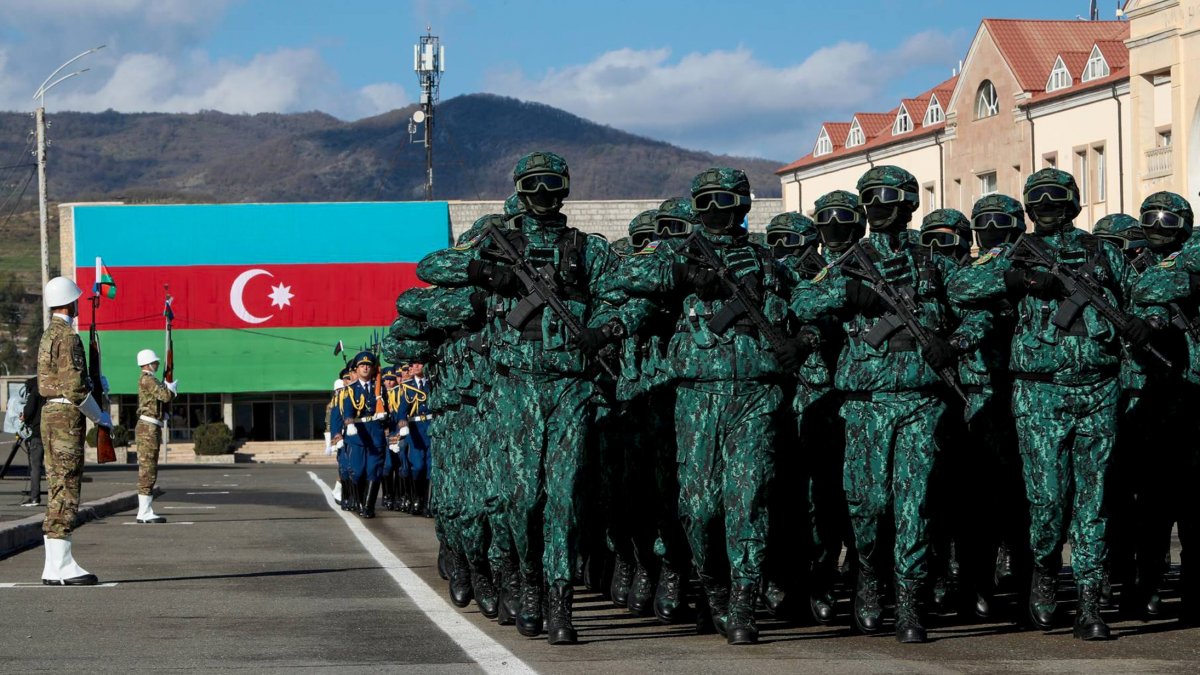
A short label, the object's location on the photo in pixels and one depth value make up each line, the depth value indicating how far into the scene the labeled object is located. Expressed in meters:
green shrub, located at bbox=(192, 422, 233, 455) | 68.69
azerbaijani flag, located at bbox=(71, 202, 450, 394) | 72.25
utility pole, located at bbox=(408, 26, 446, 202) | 90.06
